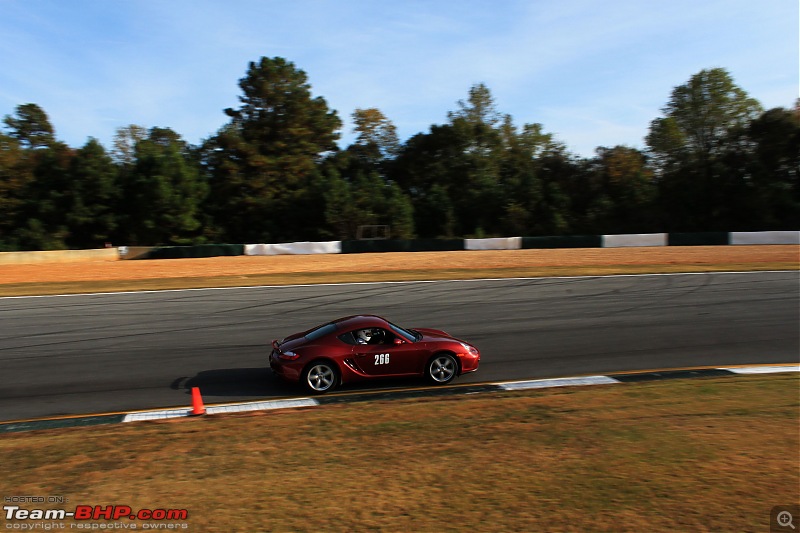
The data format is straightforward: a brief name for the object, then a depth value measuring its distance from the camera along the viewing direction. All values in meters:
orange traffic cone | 8.43
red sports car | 9.41
